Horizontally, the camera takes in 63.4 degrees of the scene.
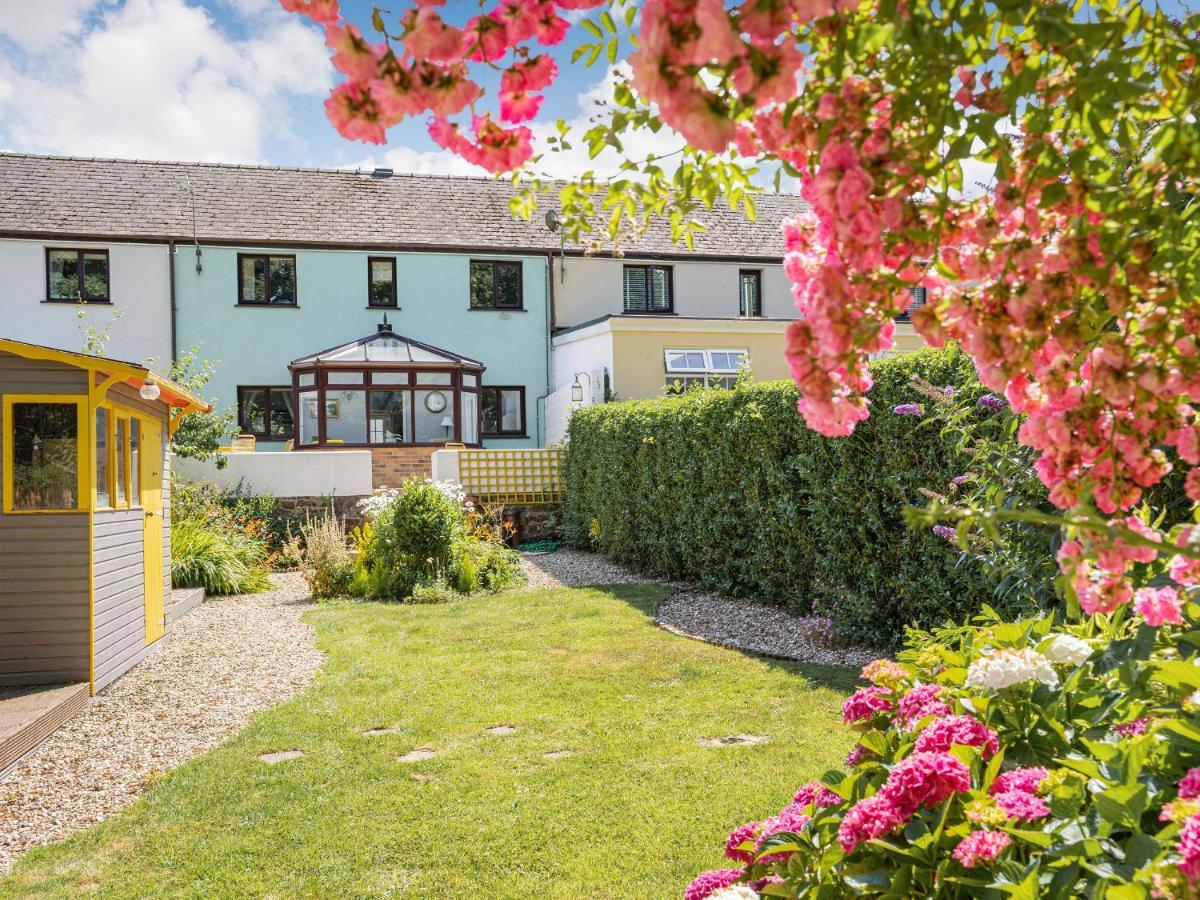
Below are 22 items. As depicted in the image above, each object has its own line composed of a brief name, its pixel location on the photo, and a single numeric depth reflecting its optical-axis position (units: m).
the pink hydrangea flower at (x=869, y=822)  2.13
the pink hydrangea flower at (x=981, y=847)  1.92
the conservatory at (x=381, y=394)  19.98
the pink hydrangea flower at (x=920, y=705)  2.56
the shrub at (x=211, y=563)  12.13
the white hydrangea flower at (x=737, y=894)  2.32
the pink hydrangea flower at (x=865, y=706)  2.85
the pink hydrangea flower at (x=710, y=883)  2.62
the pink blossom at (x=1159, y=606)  1.82
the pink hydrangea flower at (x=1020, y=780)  2.07
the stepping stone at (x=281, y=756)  5.57
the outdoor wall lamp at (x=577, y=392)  20.22
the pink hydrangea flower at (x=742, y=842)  2.73
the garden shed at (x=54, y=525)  6.76
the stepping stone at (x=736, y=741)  5.52
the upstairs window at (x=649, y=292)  23.41
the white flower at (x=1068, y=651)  2.45
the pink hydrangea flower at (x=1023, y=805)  1.96
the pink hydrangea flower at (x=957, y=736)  2.31
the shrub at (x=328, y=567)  12.07
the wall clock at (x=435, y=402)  20.61
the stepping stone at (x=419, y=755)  5.53
